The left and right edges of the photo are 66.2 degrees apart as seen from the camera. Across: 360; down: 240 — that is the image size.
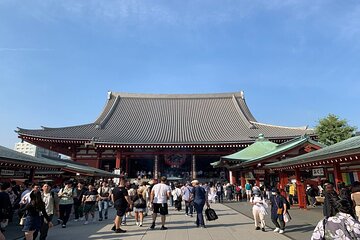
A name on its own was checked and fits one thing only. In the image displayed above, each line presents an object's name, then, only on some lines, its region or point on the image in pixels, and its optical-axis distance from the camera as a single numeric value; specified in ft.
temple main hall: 84.07
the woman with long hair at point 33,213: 20.07
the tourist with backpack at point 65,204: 32.04
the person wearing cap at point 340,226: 10.82
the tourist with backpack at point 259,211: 28.17
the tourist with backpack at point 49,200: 24.48
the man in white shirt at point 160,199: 29.38
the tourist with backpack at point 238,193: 66.85
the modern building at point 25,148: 547.90
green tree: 90.89
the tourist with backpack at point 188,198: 39.52
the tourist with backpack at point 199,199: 29.25
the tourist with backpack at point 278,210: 27.07
